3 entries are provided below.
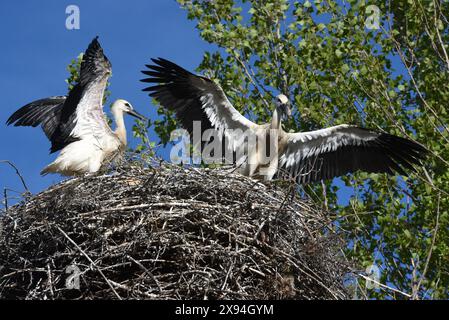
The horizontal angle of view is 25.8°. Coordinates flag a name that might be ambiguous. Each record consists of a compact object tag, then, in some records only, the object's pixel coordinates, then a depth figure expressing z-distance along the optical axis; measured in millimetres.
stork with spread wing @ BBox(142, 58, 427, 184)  10758
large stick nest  7887
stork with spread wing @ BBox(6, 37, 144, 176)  10570
